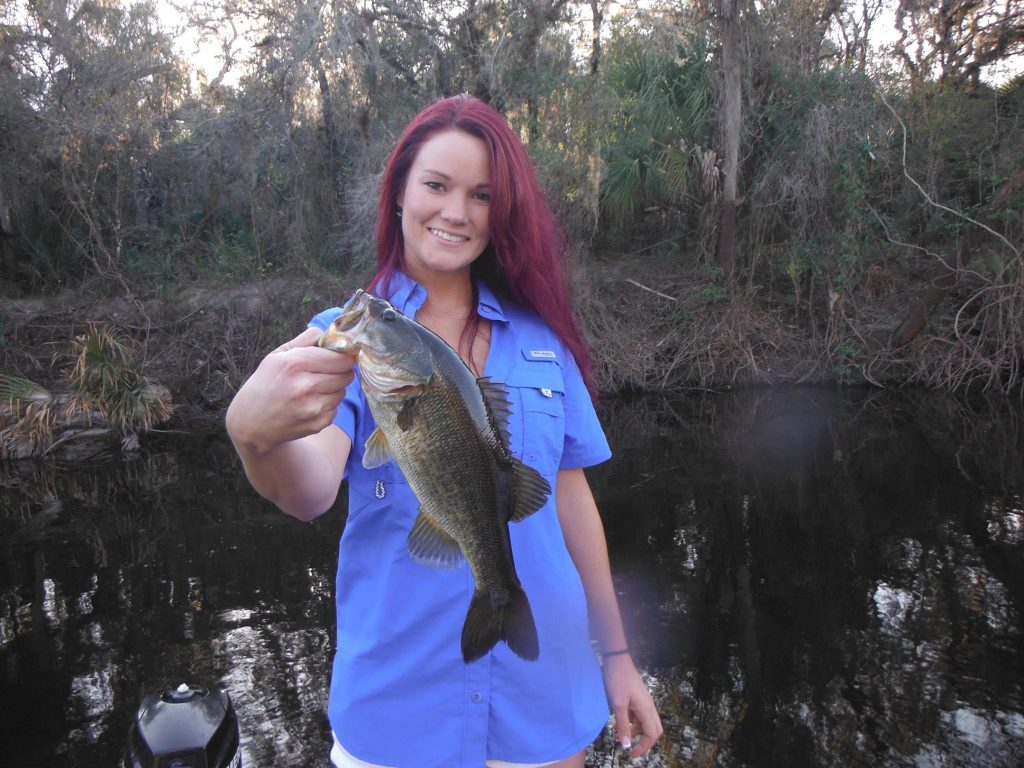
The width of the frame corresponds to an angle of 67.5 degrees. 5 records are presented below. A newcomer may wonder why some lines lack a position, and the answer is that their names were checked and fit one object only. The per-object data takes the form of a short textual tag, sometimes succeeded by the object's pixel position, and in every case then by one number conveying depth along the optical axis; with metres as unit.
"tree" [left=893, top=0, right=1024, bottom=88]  13.14
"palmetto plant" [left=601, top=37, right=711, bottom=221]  13.19
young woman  1.66
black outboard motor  2.53
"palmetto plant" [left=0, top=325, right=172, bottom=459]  10.48
